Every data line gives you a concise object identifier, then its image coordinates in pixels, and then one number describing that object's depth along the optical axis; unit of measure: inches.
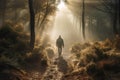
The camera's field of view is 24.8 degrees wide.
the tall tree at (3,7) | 1773.6
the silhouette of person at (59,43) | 1021.3
